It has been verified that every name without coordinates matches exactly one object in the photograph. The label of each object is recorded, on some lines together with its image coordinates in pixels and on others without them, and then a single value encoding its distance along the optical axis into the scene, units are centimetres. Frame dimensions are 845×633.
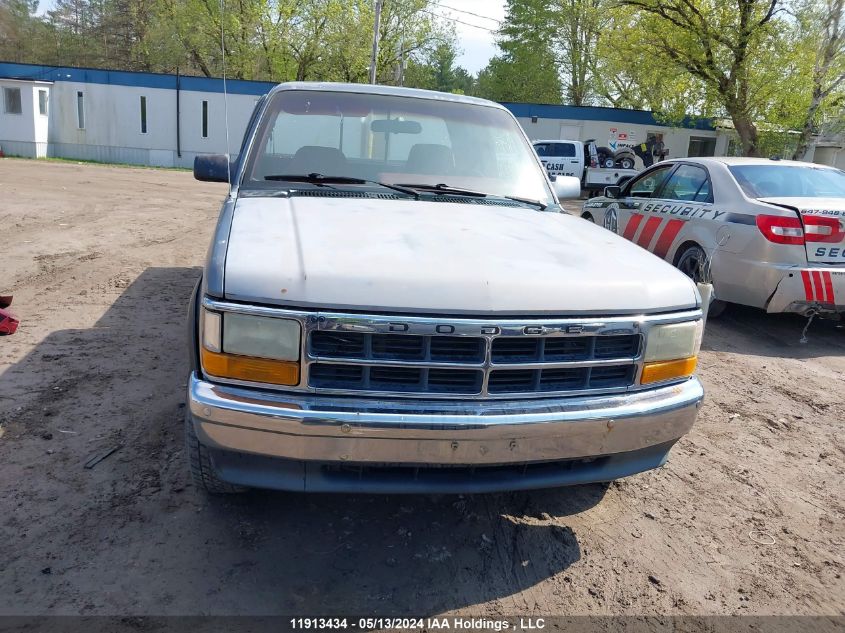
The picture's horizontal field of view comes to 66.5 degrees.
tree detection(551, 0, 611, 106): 4097
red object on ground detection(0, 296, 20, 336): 487
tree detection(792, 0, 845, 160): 1825
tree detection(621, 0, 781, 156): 1848
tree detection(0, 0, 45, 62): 4578
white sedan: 544
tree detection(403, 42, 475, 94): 3897
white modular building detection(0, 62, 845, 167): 2708
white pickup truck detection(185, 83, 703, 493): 215
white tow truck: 2183
